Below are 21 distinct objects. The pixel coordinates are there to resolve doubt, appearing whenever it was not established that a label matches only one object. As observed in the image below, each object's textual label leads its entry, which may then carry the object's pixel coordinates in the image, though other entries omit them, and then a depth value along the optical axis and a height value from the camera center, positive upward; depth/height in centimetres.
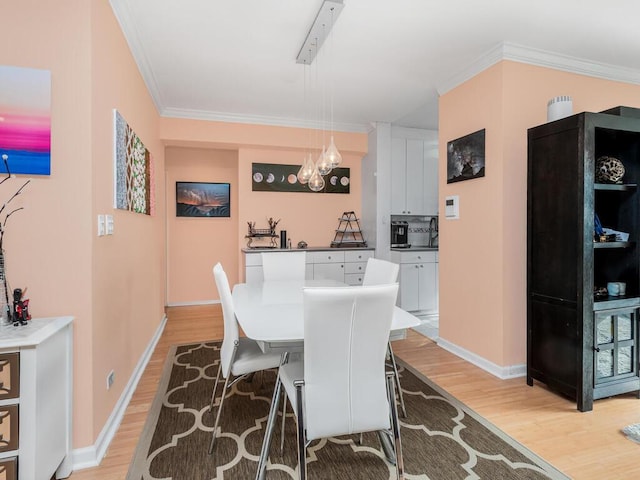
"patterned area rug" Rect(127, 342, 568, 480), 168 -114
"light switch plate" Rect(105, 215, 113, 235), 196 +9
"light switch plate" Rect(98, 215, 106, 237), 183 +7
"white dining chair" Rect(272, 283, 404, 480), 132 -52
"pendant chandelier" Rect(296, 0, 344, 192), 225 +149
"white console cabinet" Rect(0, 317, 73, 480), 134 -66
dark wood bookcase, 226 -17
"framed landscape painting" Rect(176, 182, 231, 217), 527 +60
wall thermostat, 323 +29
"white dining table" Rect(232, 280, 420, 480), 152 -43
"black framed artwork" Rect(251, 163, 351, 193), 481 +84
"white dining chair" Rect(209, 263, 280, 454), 192 -70
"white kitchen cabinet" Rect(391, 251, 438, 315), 456 -58
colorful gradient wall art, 157 +55
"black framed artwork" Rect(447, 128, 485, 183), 293 +72
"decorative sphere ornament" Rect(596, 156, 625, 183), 245 +47
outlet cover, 200 -84
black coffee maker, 486 +4
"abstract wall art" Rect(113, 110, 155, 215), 217 +51
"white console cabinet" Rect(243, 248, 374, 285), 462 -37
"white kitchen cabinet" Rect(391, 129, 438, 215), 492 +92
